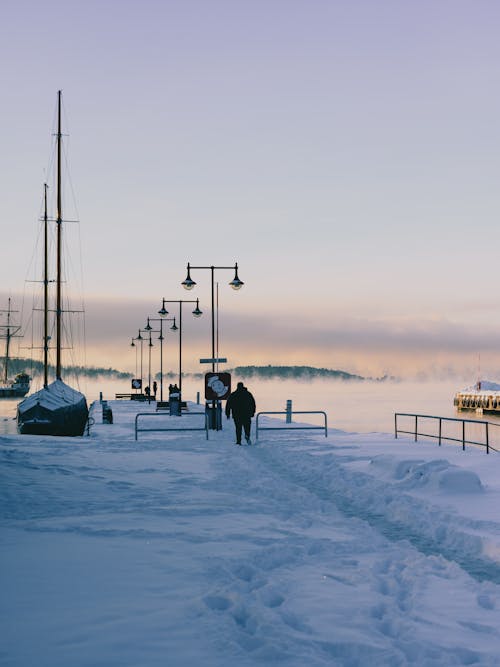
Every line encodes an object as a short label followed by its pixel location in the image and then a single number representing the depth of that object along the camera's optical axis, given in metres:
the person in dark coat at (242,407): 22.44
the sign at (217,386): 25.70
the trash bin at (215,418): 27.80
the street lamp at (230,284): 27.88
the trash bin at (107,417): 33.99
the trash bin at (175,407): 35.95
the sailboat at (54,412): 28.67
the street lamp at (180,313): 38.34
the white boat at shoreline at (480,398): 131.39
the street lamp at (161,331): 53.25
